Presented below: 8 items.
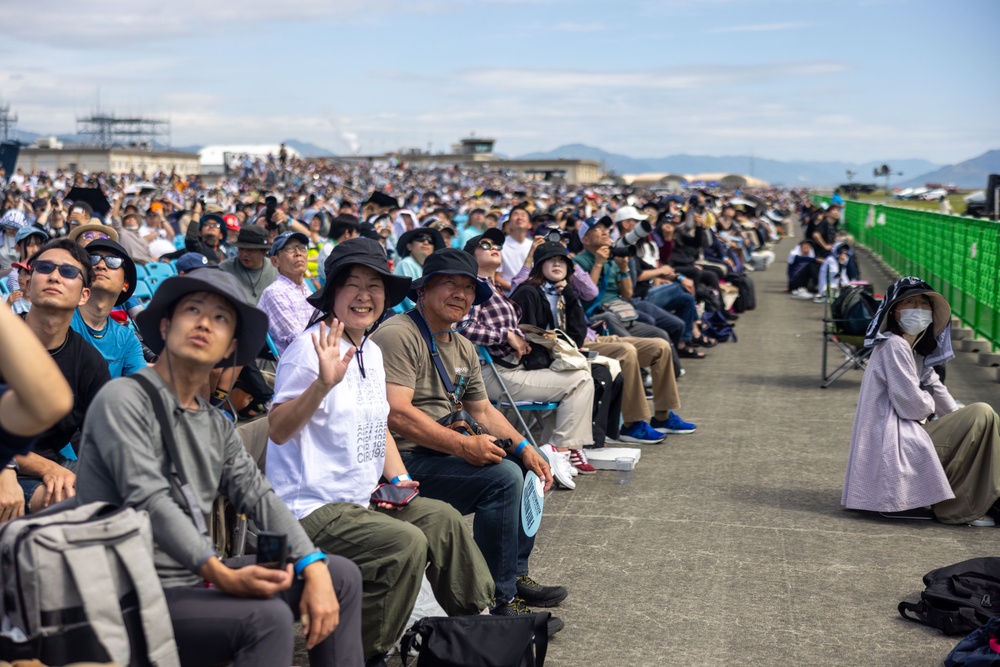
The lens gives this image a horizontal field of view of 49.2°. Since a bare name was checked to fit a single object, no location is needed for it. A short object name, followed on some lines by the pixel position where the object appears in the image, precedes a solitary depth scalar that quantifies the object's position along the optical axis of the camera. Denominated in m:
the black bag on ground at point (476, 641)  3.95
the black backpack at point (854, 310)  10.54
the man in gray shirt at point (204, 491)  3.05
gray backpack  2.62
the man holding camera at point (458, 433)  4.78
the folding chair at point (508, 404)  7.27
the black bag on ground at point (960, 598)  4.75
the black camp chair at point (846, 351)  10.64
